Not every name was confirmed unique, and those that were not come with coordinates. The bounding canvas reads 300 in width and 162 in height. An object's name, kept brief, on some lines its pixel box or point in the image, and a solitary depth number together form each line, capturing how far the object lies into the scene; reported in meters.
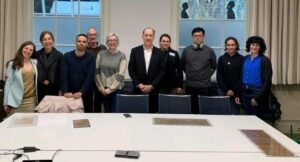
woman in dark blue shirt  4.60
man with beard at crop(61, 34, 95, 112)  4.45
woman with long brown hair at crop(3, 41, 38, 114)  4.23
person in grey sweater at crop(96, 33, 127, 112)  4.57
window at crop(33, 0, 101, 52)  5.82
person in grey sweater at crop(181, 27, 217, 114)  4.81
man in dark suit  4.60
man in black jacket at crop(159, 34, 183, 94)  4.81
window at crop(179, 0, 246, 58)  5.89
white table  2.26
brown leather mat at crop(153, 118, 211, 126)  3.27
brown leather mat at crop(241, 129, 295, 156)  2.36
